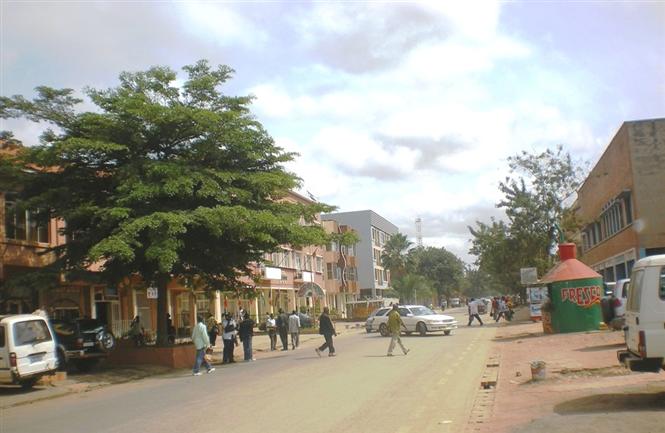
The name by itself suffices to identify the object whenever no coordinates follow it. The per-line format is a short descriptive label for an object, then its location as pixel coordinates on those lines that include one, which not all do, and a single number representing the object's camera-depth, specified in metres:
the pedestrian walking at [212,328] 29.11
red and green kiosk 26.09
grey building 90.88
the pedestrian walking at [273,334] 29.71
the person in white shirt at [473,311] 41.53
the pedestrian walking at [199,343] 20.08
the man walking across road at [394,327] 21.67
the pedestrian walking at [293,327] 29.67
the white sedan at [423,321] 32.19
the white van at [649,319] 9.59
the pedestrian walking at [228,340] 24.12
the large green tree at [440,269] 124.56
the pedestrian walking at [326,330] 23.48
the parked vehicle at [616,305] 16.16
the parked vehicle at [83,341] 22.16
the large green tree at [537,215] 41.53
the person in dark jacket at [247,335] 24.67
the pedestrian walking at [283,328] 28.95
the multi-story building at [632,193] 33.72
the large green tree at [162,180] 20.59
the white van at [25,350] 16.94
